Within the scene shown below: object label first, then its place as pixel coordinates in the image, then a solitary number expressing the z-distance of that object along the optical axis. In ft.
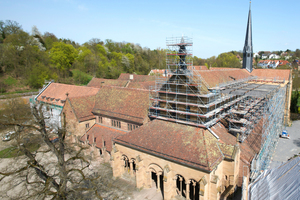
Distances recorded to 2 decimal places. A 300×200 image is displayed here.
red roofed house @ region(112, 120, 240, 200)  59.47
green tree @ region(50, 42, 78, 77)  245.65
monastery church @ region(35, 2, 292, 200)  63.46
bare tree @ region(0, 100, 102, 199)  47.91
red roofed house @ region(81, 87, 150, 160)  90.38
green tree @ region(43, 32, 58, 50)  314.16
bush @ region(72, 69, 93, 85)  241.55
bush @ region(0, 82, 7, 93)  201.38
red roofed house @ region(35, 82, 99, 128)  128.47
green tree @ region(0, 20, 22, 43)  282.64
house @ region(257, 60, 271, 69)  478.43
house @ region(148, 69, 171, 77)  273.03
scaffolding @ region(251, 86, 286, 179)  72.49
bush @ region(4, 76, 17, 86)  214.01
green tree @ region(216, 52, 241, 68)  339.98
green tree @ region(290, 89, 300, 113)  180.45
